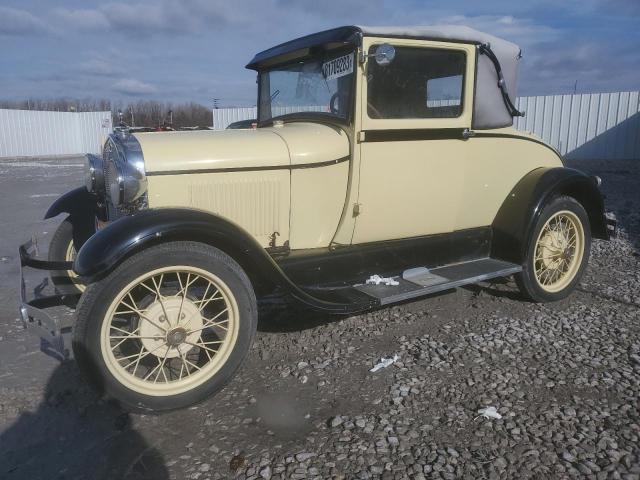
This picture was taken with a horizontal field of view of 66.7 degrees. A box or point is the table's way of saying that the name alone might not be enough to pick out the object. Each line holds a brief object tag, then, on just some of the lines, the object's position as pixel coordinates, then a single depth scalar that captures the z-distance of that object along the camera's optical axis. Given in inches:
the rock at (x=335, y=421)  94.2
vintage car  99.5
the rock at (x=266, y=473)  79.9
